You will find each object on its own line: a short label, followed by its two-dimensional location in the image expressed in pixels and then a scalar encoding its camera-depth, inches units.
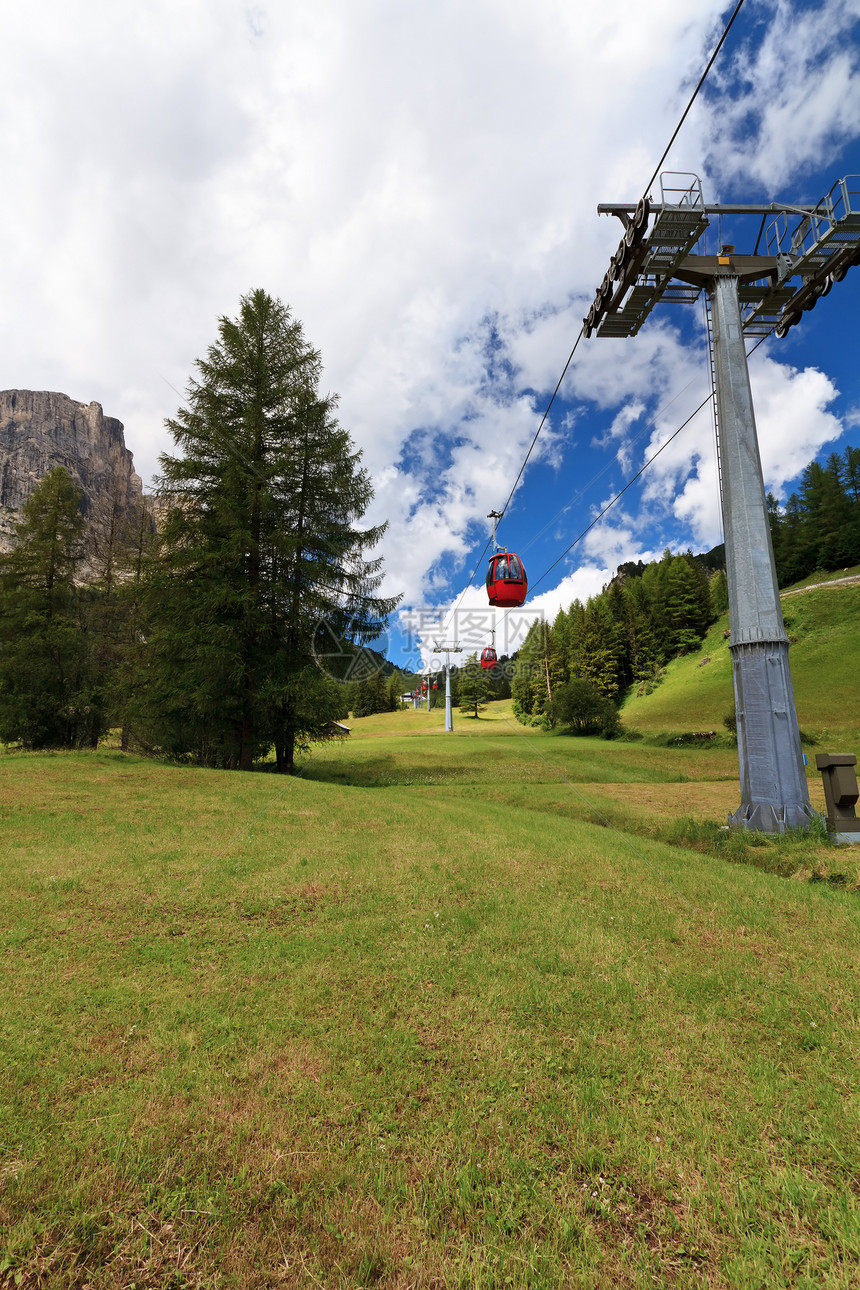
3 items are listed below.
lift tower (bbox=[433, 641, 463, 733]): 2095.2
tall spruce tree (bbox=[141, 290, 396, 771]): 735.7
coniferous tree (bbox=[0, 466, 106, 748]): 904.9
